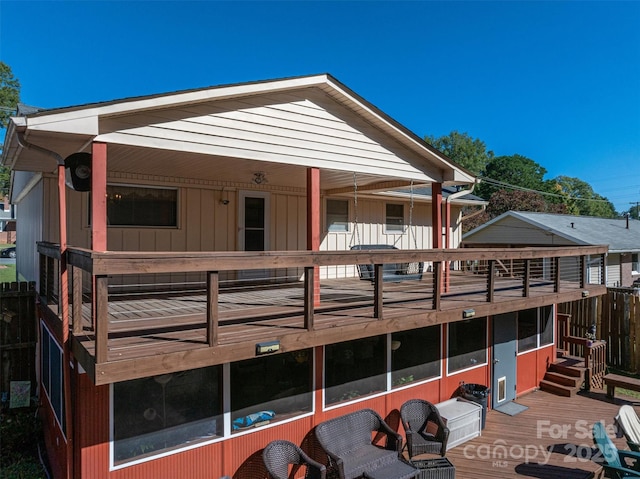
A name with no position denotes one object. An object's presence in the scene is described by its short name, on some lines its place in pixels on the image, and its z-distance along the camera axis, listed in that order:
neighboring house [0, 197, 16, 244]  42.78
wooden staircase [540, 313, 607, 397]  9.55
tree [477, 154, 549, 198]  52.81
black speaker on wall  4.98
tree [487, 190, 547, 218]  34.06
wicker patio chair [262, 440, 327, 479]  4.96
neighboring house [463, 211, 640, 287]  17.27
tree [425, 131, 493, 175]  51.06
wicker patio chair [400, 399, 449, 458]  6.34
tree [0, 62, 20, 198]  34.84
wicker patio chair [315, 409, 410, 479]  5.36
